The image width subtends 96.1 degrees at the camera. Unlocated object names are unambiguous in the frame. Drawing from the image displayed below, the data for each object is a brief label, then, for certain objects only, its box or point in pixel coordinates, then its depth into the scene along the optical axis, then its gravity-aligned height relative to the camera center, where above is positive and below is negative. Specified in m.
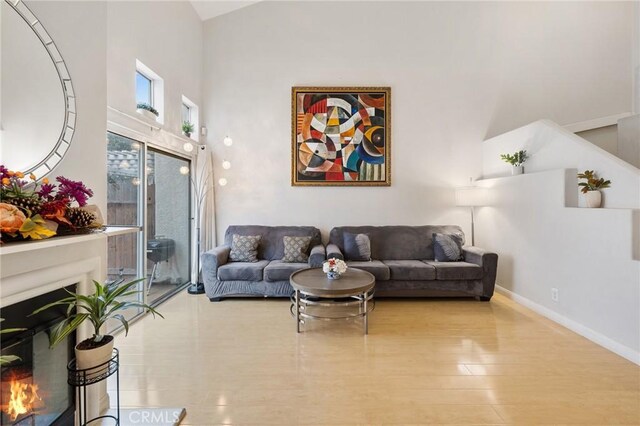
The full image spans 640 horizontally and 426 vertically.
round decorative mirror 1.32 +0.59
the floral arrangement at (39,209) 1.11 +0.02
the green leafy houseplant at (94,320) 1.40 -0.53
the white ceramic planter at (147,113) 3.11 +1.11
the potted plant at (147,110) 3.11 +1.14
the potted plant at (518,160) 3.71 +0.69
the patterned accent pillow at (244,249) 3.99 -0.50
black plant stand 1.37 -0.80
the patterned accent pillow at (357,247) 4.00 -0.48
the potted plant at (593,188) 2.74 +0.24
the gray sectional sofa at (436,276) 3.60 -0.79
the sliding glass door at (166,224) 3.48 -0.14
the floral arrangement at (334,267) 3.02 -0.57
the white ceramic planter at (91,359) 1.40 -0.72
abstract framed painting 4.52 +1.24
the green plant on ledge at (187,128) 4.08 +1.22
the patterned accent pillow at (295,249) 3.96 -0.50
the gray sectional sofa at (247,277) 3.64 -0.81
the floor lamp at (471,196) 4.06 +0.24
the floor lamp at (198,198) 4.23 +0.24
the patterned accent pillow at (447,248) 3.90 -0.47
